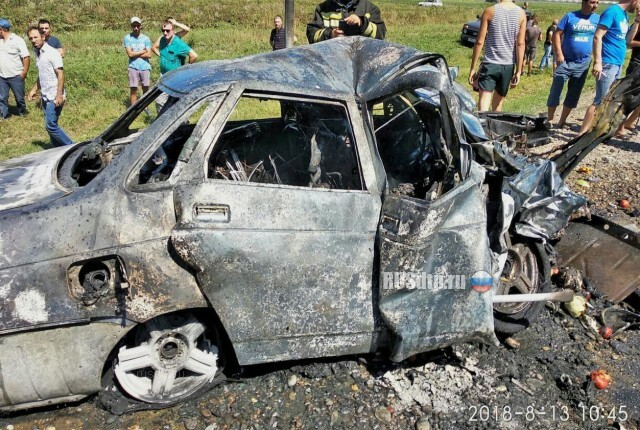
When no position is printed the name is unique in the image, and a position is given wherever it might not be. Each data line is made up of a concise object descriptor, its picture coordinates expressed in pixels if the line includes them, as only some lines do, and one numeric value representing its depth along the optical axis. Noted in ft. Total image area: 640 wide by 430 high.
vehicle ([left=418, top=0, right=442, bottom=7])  114.93
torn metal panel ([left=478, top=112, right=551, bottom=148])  17.80
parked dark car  66.62
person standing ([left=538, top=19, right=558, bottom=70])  50.64
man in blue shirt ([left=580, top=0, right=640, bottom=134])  22.89
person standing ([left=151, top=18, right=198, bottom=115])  27.73
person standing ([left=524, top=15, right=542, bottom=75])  48.85
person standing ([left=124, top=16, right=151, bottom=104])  29.73
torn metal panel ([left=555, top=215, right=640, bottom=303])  13.57
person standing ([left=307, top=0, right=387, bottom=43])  19.57
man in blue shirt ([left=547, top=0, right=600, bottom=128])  23.77
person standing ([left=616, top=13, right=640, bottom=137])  24.35
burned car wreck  8.84
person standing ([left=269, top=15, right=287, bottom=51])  34.50
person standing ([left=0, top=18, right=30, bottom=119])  28.84
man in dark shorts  21.94
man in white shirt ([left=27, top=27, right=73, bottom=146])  22.74
